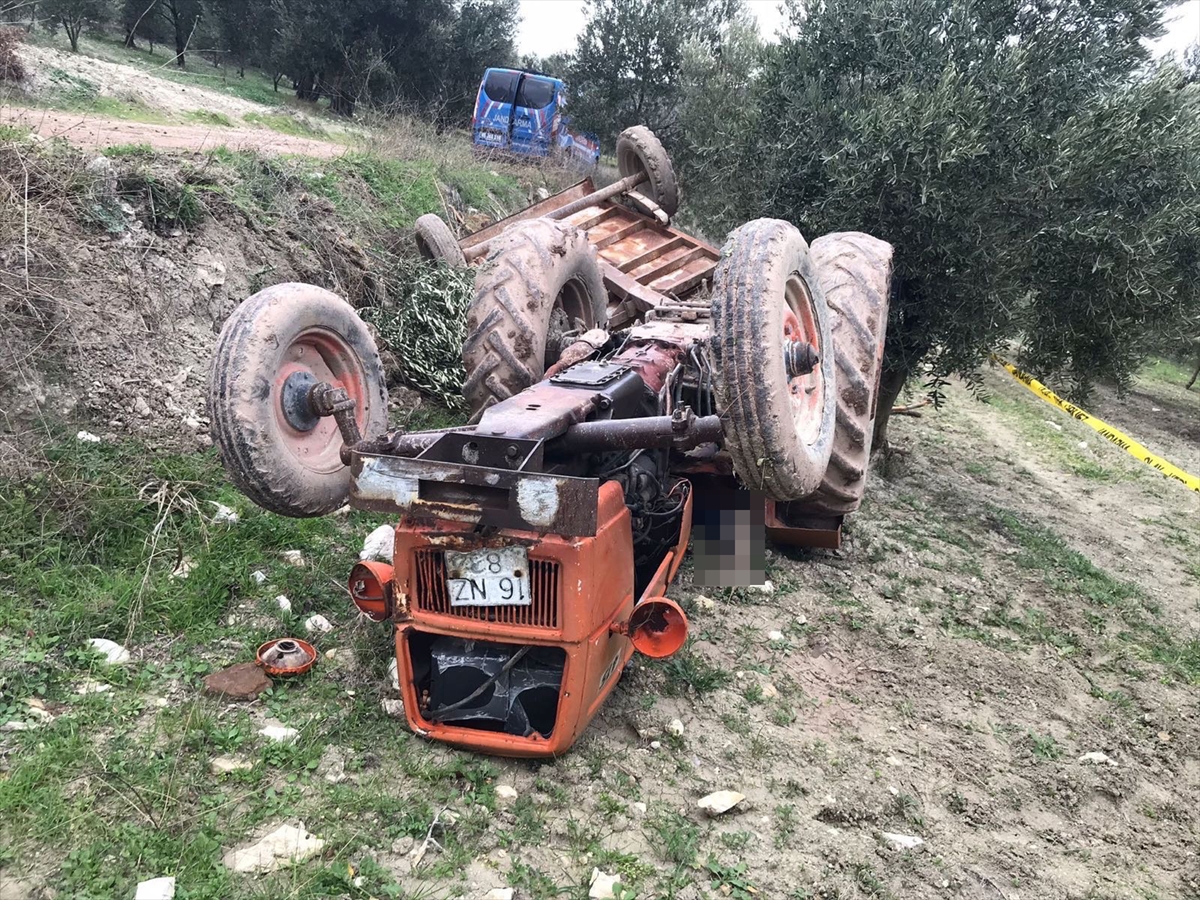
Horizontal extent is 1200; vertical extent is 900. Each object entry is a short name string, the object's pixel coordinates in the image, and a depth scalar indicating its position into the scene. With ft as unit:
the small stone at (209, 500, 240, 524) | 13.75
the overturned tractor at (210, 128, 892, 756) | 9.03
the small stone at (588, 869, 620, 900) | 8.26
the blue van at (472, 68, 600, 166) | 50.01
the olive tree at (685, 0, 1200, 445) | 17.97
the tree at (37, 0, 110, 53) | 48.77
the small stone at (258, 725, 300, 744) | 9.71
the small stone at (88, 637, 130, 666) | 10.69
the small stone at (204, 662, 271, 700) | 10.47
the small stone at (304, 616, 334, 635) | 11.96
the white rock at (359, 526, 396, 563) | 12.89
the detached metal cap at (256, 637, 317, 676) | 10.87
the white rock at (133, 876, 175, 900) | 7.30
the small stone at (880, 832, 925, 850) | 9.48
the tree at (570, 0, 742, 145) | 56.49
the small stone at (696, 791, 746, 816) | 9.57
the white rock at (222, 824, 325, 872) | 7.96
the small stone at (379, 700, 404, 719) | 10.37
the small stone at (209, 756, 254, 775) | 9.16
